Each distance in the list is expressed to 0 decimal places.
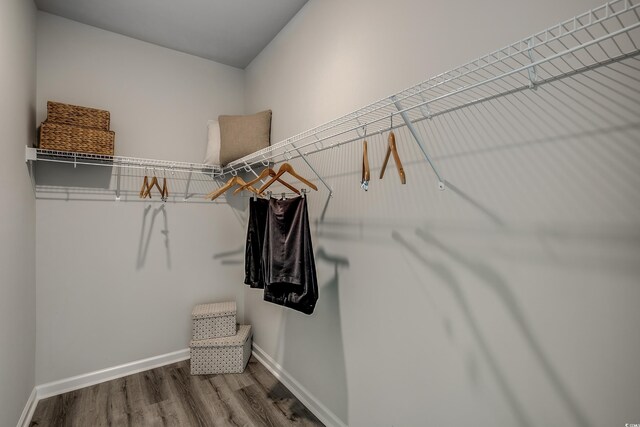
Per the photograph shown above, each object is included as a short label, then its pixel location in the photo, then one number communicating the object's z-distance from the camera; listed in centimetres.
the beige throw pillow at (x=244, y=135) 235
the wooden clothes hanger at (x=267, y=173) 166
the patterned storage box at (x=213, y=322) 238
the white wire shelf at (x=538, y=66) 77
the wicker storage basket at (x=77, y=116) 188
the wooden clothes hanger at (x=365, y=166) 117
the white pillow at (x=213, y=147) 253
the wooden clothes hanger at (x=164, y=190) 237
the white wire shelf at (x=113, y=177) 204
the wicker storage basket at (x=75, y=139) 185
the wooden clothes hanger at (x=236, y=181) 196
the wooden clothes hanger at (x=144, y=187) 226
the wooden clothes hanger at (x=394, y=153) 106
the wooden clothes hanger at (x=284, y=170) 159
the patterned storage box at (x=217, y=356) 232
